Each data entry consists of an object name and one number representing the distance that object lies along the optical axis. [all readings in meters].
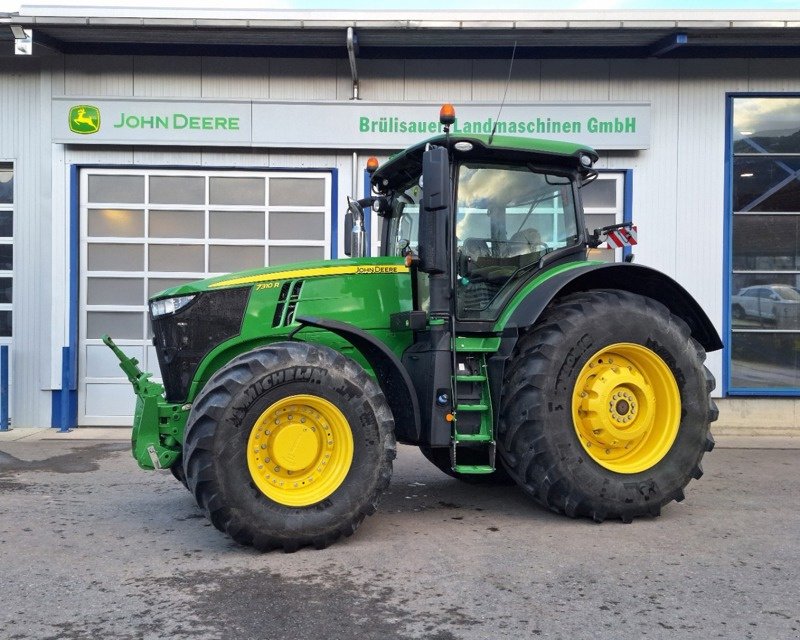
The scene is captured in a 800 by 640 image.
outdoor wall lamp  9.20
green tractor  4.67
